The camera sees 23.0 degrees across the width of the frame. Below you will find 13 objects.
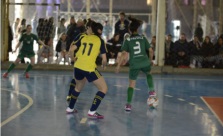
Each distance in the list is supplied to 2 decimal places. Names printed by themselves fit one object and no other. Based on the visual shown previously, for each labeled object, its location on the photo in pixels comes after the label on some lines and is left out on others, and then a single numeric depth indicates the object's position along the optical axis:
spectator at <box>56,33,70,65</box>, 23.02
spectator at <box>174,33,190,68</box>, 23.06
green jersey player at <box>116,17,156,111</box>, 12.58
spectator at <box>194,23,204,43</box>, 24.72
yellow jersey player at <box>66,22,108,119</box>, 11.33
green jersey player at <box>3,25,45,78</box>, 18.88
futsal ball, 12.98
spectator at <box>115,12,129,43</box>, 22.38
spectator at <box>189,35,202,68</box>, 23.19
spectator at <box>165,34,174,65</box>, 23.30
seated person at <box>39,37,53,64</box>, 23.17
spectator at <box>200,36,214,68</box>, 23.12
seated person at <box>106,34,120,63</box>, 22.91
